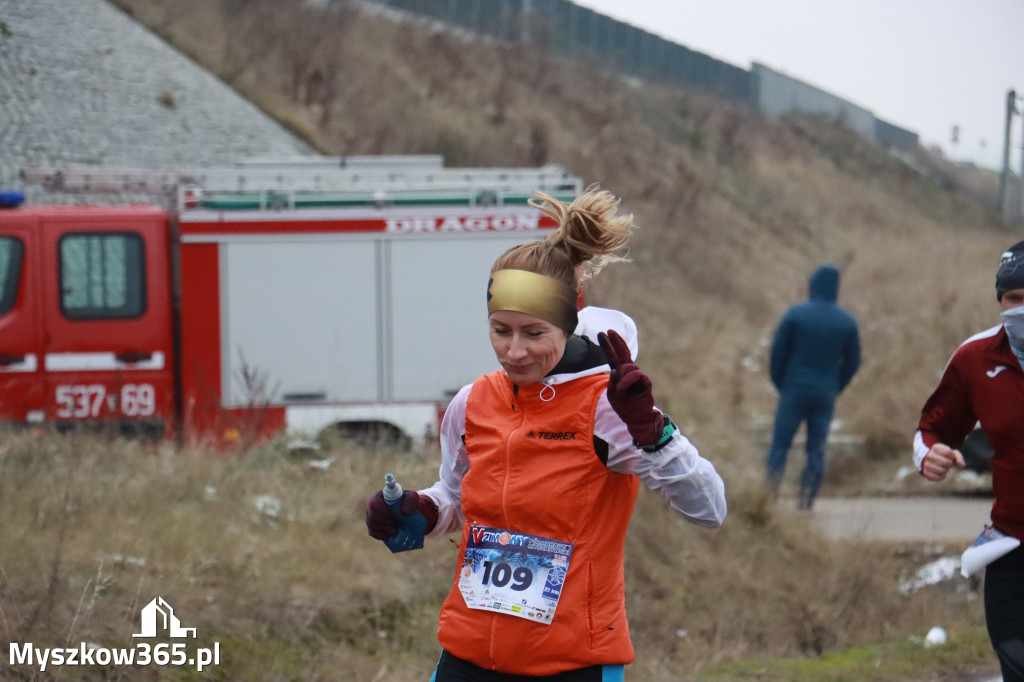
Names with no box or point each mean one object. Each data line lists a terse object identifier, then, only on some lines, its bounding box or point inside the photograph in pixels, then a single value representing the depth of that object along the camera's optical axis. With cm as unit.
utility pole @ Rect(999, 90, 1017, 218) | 7841
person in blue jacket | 1792
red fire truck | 1777
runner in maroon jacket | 747
